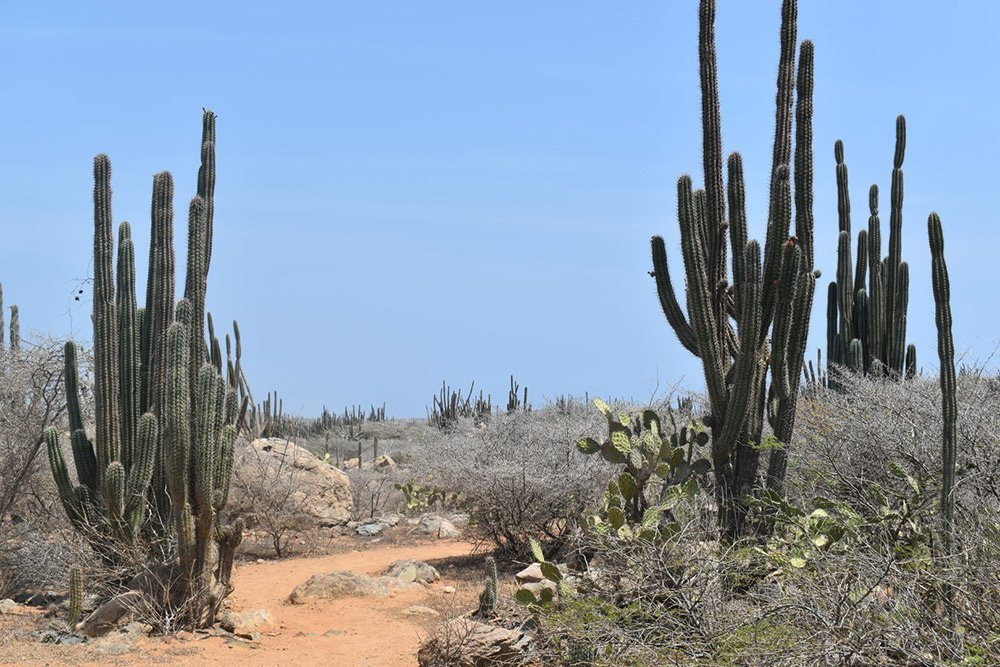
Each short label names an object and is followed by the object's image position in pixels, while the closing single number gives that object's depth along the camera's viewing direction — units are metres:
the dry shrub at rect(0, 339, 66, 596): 11.82
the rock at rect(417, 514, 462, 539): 17.53
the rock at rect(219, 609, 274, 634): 10.49
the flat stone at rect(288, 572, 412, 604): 12.05
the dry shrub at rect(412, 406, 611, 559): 13.31
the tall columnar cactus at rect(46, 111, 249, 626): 10.19
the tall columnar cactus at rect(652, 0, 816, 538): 9.14
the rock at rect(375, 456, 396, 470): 28.03
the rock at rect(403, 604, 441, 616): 11.20
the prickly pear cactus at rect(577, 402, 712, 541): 9.27
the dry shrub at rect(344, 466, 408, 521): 19.58
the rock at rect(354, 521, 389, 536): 17.86
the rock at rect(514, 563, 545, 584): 10.52
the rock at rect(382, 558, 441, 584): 12.84
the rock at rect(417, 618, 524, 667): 8.47
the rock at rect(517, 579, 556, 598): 9.94
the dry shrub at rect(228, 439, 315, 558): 16.64
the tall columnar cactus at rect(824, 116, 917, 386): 17.19
